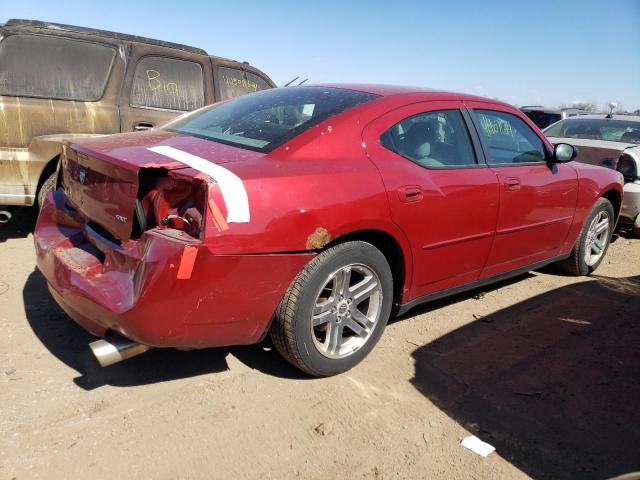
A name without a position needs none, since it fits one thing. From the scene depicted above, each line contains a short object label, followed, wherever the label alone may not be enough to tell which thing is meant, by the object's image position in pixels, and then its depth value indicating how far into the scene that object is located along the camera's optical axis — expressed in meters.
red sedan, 2.27
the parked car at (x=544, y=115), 13.99
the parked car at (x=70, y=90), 4.45
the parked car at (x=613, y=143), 5.80
